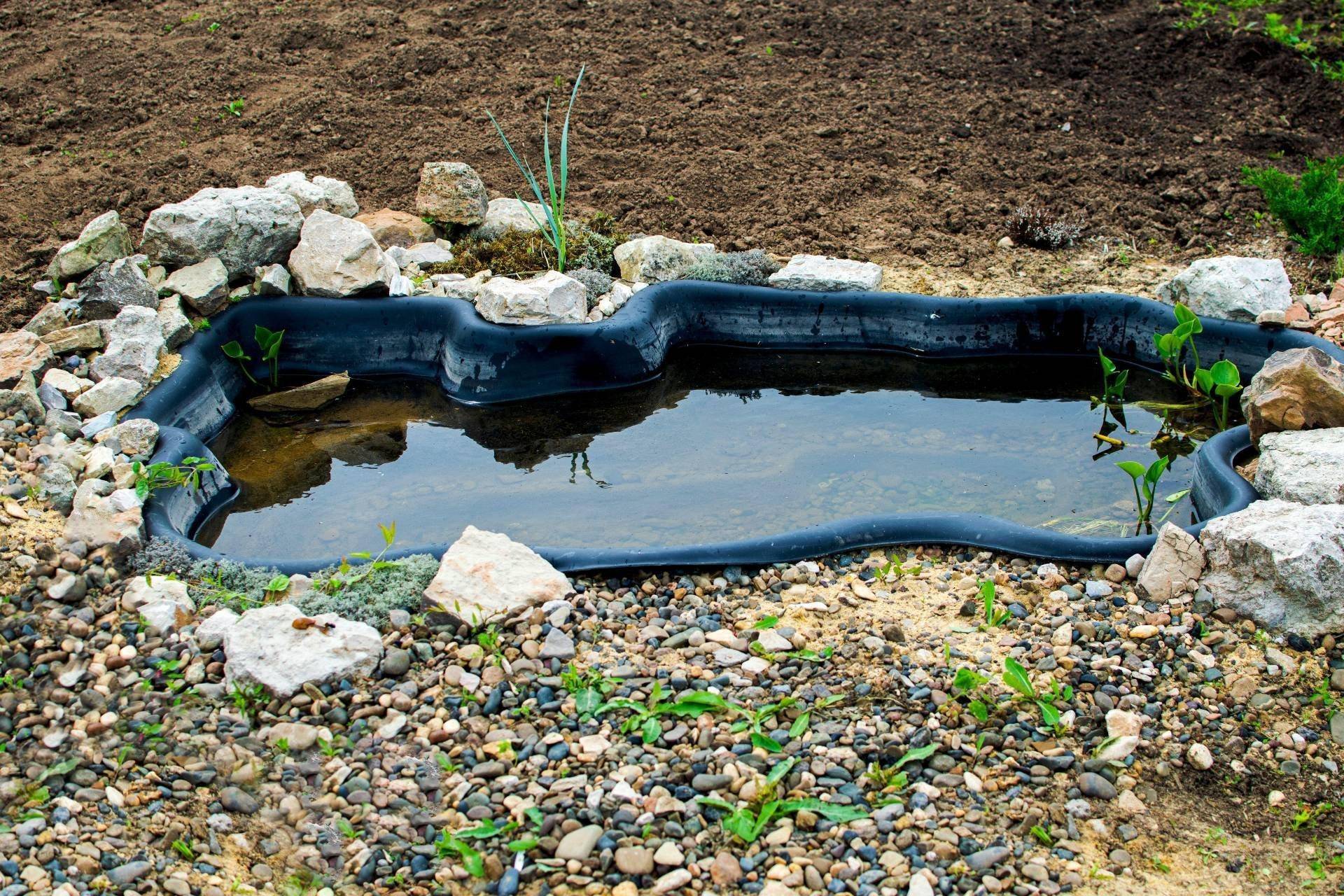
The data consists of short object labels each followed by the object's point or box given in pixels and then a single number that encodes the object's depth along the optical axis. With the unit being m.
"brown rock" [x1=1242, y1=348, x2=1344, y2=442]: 4.21
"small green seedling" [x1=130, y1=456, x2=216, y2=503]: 4.19
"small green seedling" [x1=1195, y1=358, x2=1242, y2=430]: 4.70
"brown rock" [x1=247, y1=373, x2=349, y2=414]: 5.52
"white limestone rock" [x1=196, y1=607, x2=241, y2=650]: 3.46
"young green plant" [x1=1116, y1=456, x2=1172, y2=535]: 4.14
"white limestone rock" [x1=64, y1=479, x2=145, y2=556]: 3.85
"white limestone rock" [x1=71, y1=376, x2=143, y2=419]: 4.73
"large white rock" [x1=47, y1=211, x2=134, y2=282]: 5.43
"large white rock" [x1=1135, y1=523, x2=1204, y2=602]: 3.64
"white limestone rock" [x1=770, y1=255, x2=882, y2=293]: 5.74
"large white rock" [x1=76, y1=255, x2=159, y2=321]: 5.22
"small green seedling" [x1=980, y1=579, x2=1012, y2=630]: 3.58
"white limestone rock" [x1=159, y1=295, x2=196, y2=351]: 5.21
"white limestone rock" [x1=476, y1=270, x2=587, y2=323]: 5.42
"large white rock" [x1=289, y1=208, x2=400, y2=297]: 5.64
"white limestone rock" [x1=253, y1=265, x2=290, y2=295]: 5.62
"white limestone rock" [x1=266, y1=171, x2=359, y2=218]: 5.96
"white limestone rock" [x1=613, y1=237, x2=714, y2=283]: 5.86
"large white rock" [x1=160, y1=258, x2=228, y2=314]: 5.42
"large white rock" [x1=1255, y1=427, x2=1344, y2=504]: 3.82
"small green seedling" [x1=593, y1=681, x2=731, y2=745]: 3.16
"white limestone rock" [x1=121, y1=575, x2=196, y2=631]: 3.54
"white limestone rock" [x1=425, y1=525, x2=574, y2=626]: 3.57
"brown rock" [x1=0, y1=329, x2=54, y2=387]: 4.79
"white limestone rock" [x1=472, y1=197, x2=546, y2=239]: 6.23
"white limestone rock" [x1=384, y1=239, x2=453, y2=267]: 6.00
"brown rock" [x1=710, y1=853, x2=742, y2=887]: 2.70
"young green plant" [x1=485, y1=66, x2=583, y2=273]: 5.64
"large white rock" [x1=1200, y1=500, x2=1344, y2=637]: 3.40
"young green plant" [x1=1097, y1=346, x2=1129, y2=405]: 5.01
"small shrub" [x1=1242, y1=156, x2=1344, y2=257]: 5.70
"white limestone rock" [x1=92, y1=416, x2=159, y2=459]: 4.46
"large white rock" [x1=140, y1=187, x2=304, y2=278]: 5.49
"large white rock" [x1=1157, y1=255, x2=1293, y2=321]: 5.12
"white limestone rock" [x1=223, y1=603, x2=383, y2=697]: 3.30
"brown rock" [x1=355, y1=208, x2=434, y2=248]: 6.14
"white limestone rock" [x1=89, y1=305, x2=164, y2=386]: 4.95
